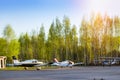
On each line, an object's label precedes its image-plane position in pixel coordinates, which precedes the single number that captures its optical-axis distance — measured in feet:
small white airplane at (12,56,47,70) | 299.99
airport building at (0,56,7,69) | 258.57
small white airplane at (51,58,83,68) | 270.46
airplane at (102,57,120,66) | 286.25
